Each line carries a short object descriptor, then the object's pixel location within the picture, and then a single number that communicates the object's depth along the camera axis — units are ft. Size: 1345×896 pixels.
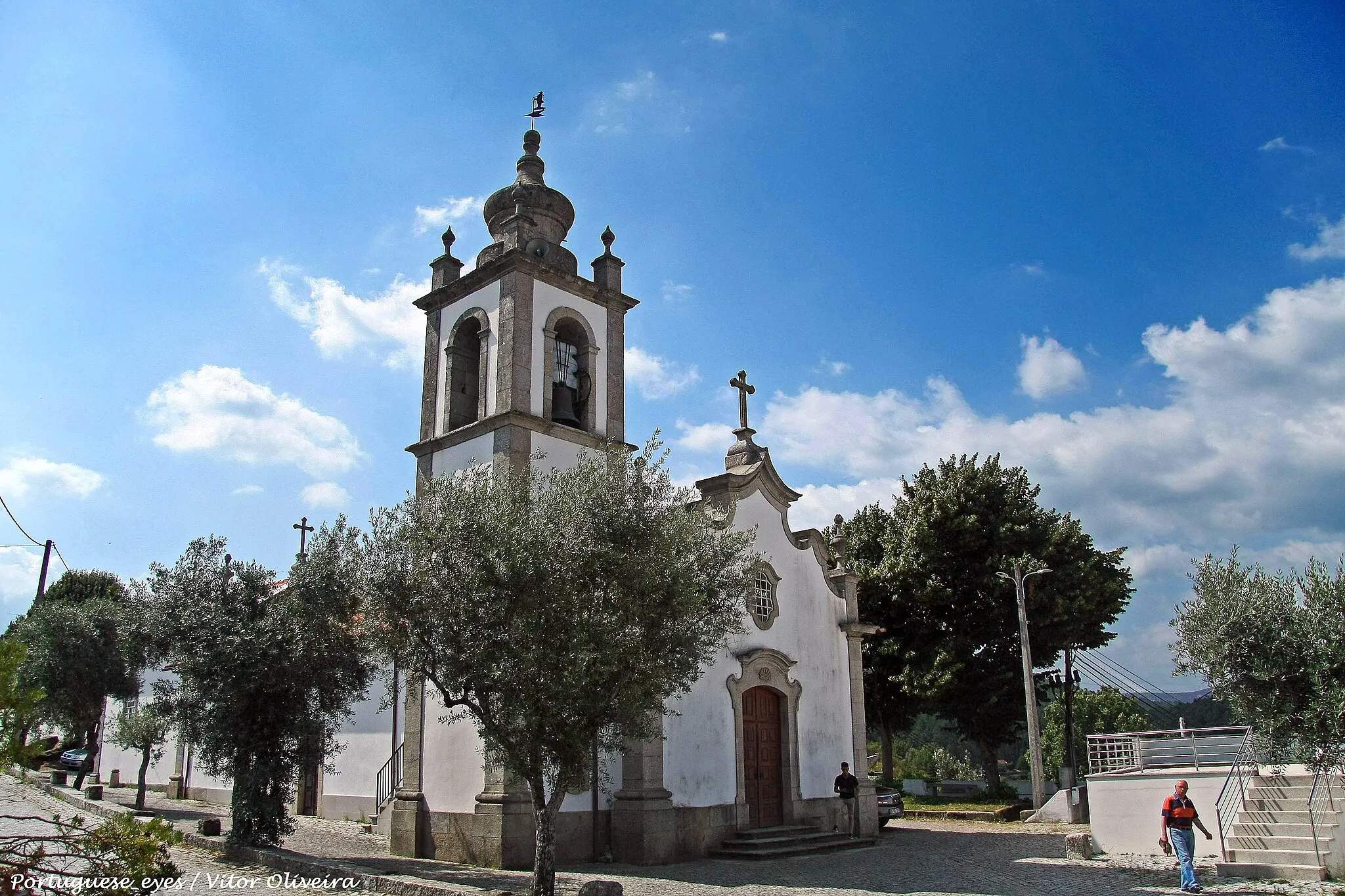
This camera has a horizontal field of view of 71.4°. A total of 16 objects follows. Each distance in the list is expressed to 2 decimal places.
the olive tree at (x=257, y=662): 48.44
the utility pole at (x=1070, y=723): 97.71
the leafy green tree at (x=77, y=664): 85.46
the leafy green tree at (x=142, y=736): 66.08
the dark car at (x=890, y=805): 73.05
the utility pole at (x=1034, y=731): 78.74
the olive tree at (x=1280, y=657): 36.37
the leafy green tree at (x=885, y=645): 95.66
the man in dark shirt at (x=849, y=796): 62.69
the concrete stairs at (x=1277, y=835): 44.19
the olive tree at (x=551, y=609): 35.58
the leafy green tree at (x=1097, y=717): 169.27
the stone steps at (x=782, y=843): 53.88
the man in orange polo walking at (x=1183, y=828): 42.27
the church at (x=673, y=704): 51.67
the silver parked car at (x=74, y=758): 116.47
